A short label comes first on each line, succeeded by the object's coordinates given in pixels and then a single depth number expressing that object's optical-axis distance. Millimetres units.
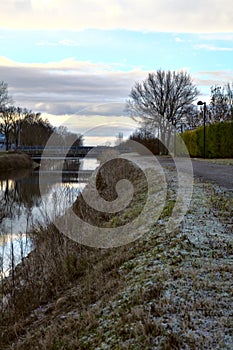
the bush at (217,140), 27688
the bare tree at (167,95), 46969
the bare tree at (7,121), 63969
